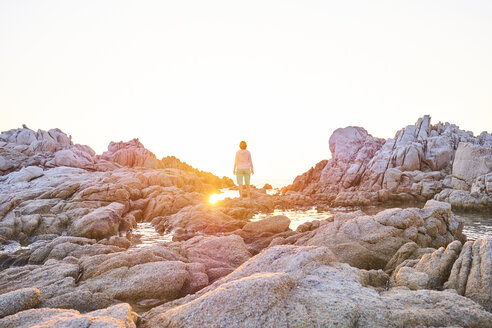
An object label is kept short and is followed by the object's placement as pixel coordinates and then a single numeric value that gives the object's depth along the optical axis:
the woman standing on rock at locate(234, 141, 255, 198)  20.91
